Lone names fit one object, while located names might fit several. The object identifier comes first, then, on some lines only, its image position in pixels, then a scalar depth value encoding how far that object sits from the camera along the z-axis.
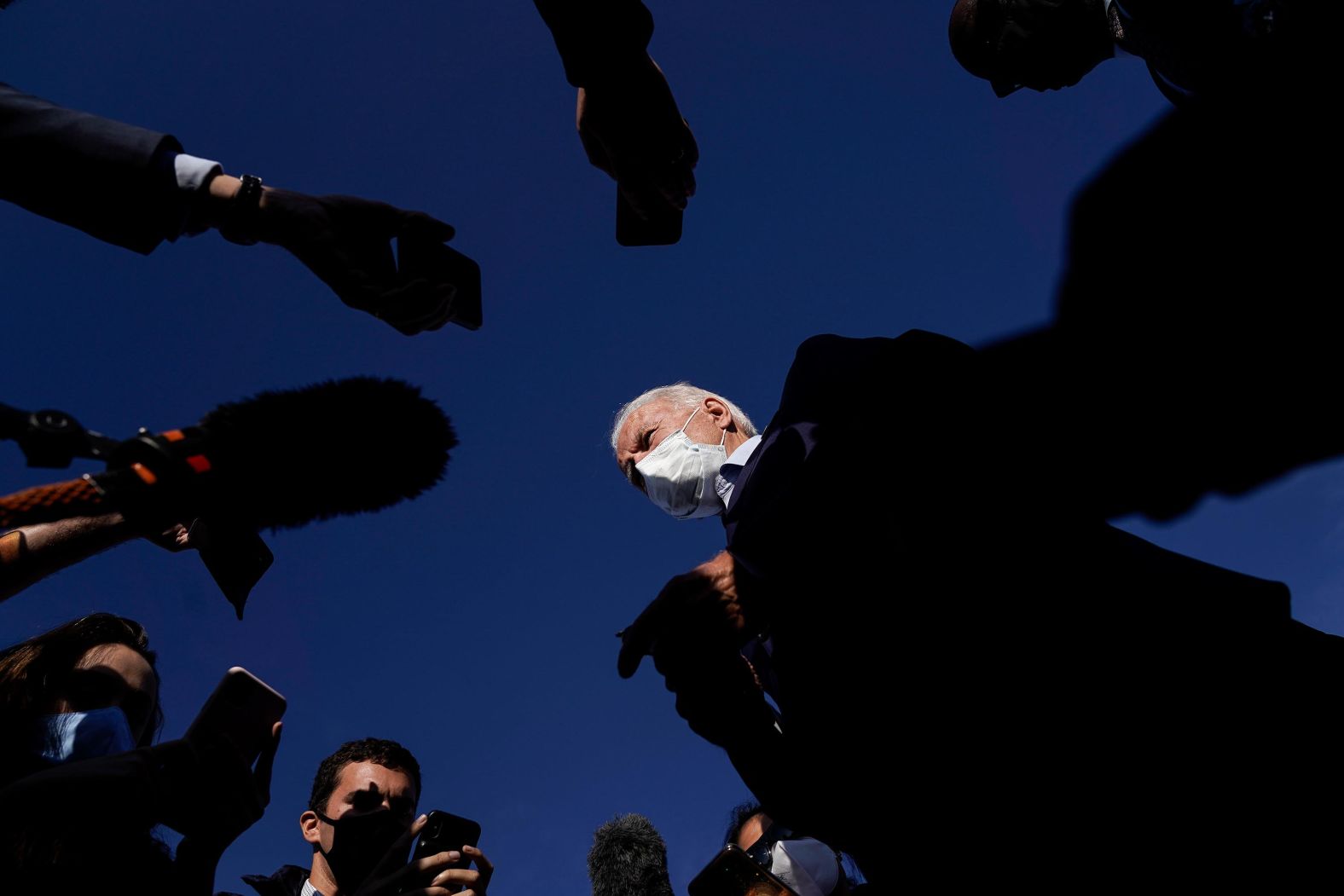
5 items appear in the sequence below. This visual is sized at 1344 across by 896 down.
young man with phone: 1.34
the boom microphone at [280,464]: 0.73
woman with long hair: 0.95
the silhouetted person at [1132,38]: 1.13
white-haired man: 1.60
